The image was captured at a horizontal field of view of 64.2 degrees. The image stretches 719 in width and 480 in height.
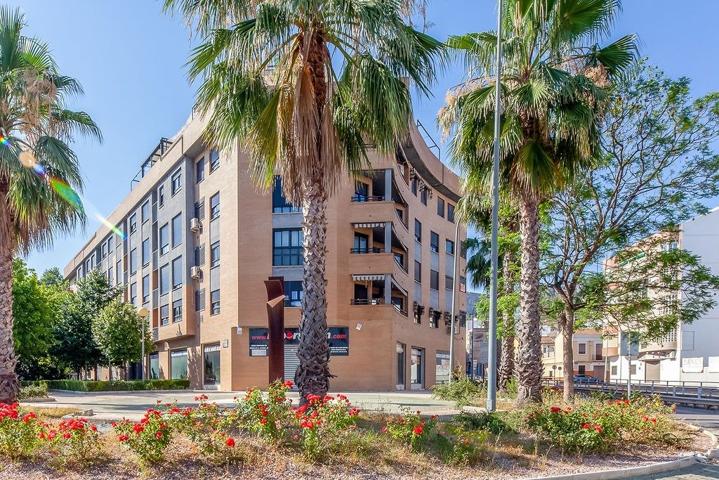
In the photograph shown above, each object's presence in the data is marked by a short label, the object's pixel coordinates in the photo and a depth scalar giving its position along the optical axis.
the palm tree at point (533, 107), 13.11
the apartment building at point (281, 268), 30.73
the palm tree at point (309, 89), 10.80
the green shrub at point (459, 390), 19.78
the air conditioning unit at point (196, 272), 35.62
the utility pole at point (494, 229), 12.79
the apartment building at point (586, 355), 82.19
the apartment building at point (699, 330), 49.09
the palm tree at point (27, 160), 14.05
